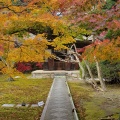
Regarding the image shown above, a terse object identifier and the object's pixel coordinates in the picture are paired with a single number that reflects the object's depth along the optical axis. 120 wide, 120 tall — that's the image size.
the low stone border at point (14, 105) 12.21
